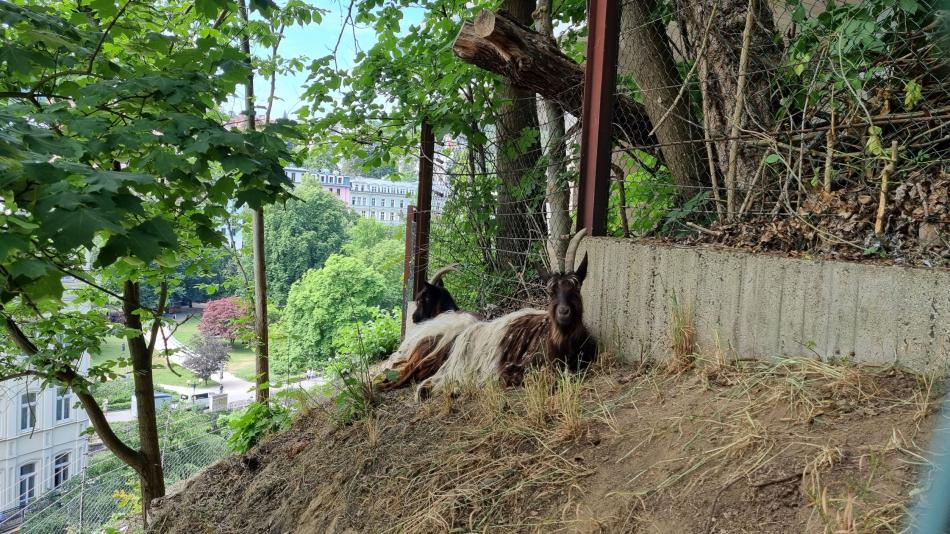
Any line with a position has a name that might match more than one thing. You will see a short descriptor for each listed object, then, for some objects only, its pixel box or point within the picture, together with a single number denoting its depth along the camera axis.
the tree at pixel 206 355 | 29.72
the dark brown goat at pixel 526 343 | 4.21
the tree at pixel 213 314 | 24.54
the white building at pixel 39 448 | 19.98
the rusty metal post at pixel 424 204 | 7.13
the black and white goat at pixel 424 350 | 5.11
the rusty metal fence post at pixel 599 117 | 4.41
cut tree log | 5.07
